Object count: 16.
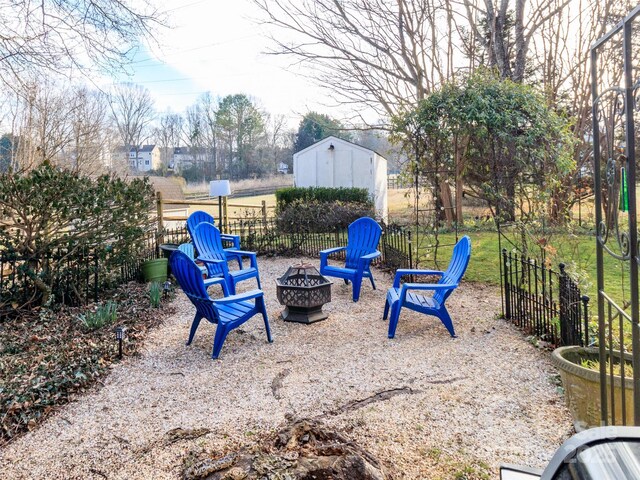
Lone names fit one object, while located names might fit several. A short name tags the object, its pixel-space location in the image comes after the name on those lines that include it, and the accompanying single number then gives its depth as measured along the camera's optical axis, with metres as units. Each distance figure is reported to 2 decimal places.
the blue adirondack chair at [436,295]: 3.99
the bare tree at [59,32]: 4.91
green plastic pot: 6.34
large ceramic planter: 2.13
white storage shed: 15.94
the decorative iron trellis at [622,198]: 1.27
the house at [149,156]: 43.51
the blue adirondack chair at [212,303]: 3.58
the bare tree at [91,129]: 11.62
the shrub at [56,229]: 4.59
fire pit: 4.45
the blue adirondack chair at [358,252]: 5.46
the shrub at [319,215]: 8.98
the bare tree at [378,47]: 11.96
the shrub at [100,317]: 4.19
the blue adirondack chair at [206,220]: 6.46
